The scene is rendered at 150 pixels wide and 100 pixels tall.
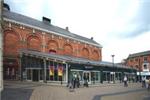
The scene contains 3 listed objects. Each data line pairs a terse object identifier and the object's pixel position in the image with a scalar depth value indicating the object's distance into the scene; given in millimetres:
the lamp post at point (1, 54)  8741
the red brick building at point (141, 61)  34265
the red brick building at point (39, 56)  15861
